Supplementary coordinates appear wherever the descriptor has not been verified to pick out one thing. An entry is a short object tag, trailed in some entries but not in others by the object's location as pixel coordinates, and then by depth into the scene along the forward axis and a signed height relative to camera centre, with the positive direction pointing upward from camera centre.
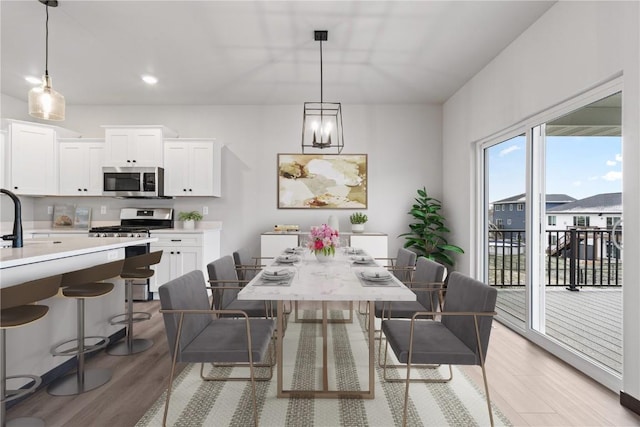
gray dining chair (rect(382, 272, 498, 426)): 1.78 -0.71
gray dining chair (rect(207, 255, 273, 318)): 2.52 -0.63
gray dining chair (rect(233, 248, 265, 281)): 3.26 -0.50
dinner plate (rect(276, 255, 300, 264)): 2.86 -0.39
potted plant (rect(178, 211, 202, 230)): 5.10 -0.08
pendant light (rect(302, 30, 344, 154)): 3.06 +0.77
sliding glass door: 2.53 -0.07
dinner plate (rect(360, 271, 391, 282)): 2.13 -0.39
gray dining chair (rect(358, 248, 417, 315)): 3.22 -0.49
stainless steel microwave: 4.80 +0.44
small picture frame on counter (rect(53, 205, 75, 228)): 5.22 -0.05
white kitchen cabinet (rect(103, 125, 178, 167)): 4.83 +0.94
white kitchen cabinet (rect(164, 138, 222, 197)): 4.96 +0.67
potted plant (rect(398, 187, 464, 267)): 4.91 -0.28
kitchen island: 2.02 -0.68
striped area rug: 1.93 -1.15
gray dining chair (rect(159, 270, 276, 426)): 1.77 -0.70
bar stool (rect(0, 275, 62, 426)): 1.59 -0.51
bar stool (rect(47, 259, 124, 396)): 2.22 -0.76
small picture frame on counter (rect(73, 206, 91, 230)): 5.25 -0.08
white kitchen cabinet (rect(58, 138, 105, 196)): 4.95 +0.68
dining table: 1.83 -0.42
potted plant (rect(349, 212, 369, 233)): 5.02 -0.13
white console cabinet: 4.85 -0.40
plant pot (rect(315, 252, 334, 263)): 2.86 -0.36
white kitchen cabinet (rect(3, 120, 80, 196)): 4.61 +0.75
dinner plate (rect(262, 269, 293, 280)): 2.16 -0.39
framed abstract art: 5.30 +0.49
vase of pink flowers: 2.78 -0.23
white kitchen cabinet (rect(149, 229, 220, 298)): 4.69 -0.56
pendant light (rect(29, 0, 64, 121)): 2.56 +0.83
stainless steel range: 4.59 -0.20
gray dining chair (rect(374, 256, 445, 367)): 2.49 -0.65
